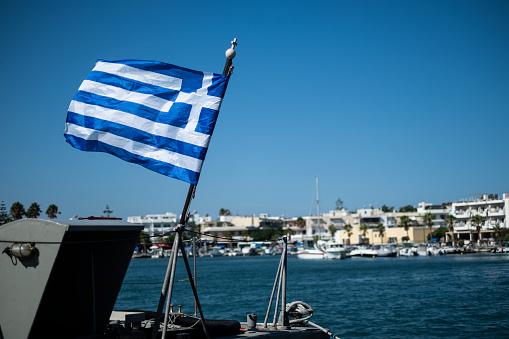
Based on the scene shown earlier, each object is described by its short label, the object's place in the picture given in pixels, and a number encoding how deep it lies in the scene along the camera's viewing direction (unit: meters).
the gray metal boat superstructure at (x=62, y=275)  7.54
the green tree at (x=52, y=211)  109.19
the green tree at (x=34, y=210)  97.12
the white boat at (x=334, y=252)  128.39
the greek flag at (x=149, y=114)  8.58
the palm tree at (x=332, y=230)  168.96
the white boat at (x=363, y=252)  128.00
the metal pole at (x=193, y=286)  8.52
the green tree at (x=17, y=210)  96.19
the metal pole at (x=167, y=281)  8.35
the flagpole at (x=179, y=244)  8.37
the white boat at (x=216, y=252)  188.64
